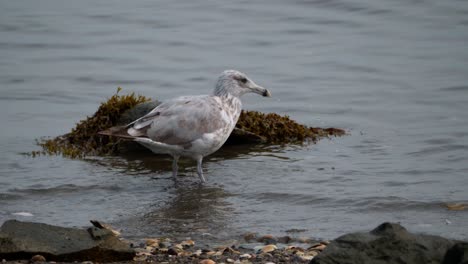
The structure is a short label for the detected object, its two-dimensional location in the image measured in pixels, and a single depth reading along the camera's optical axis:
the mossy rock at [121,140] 21.28
